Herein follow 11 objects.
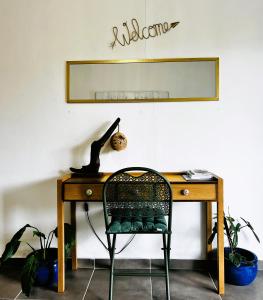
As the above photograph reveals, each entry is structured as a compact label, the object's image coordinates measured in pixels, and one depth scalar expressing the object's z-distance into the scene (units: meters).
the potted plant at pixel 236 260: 1.80
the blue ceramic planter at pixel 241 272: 1.79
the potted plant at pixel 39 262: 1.64
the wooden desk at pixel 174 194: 1.68
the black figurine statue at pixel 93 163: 1.95
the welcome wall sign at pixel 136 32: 2.06
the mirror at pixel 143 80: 2.04
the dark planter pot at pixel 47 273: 1.82
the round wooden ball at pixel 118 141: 2.00
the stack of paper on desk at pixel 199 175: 1.74
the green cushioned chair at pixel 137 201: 1.51
